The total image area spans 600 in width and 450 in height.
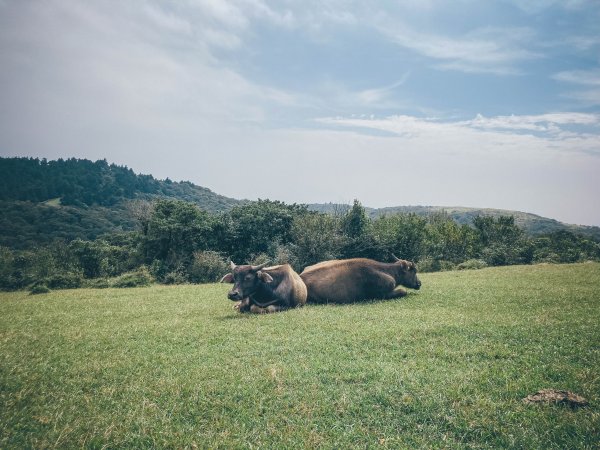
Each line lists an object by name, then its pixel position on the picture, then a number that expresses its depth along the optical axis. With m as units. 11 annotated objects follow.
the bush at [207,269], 32.88
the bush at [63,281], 27.84
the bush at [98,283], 28.23
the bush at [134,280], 28.12
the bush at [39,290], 24.44
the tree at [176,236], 37.50
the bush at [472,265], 36.69
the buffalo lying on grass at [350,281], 14.47
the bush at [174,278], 32.16
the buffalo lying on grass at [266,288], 12.59
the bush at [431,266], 35.81
